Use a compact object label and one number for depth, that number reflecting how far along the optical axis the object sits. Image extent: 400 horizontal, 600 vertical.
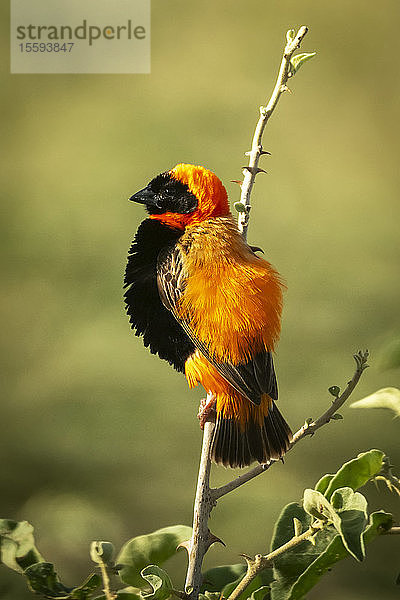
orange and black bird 3.03
